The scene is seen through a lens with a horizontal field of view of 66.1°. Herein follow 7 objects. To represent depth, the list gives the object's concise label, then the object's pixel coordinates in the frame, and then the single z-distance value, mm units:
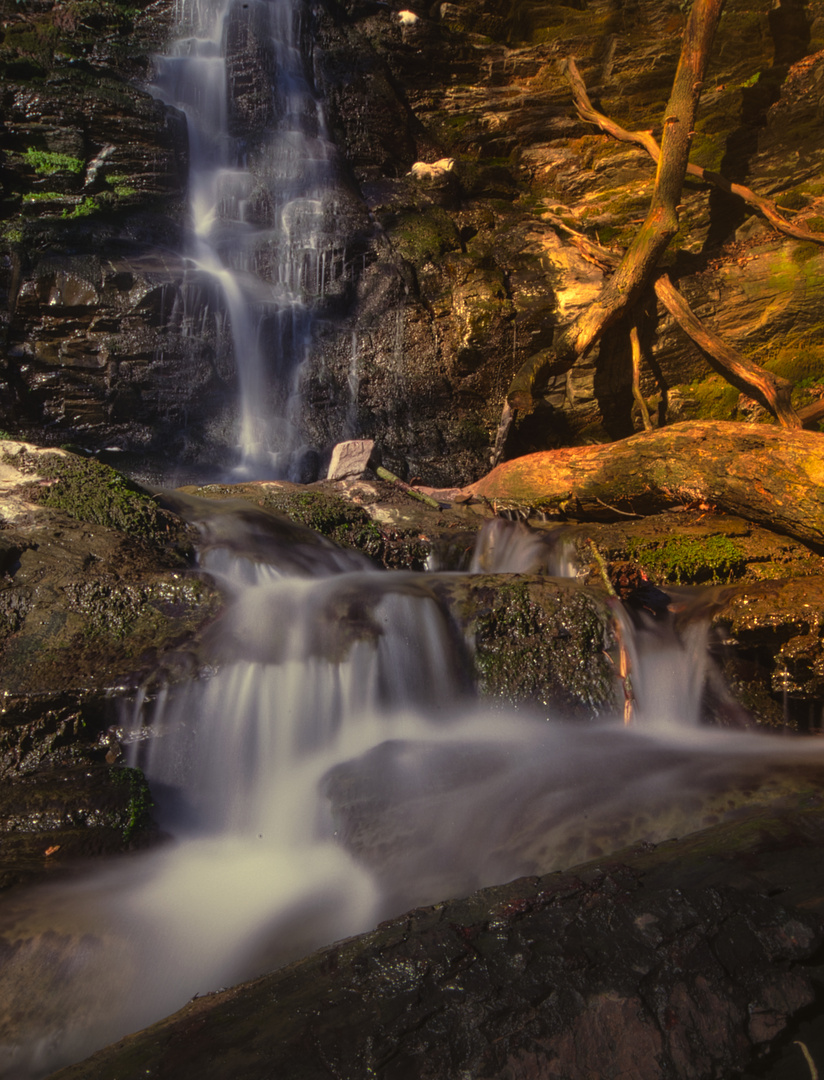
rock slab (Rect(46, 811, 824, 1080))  1259
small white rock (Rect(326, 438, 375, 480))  7539
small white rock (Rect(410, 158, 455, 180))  10320
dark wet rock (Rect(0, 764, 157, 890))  2715
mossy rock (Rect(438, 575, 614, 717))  4203
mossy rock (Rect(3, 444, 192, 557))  4867
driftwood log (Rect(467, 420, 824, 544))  4965
